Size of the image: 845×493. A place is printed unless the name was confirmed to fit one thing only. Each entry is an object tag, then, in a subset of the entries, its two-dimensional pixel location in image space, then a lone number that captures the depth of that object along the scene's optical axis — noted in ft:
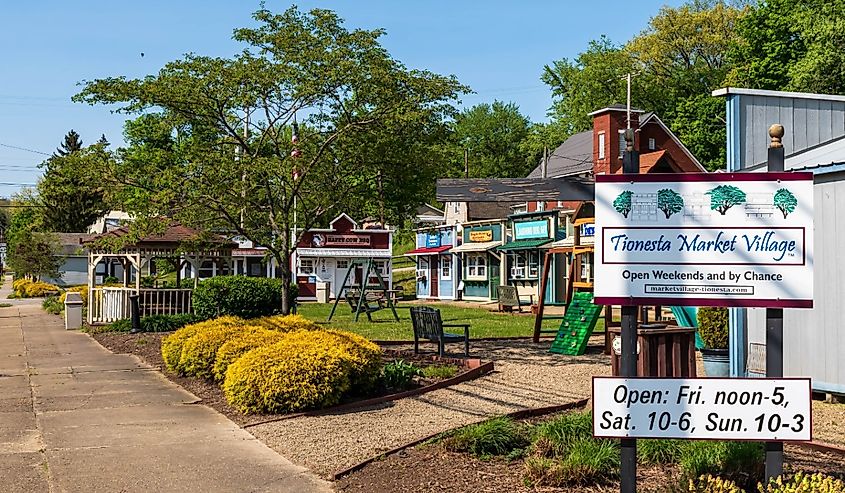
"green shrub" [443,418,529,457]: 25.32
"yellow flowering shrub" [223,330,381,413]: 33.35
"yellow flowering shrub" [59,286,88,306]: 106.18
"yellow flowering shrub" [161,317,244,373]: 46.28
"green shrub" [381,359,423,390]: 38.14
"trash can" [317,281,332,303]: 138.92
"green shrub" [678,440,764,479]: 21.22
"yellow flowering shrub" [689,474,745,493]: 17.31
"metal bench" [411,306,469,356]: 47.55
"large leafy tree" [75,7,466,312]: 51.57
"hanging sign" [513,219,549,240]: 120.37
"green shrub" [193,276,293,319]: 76.13
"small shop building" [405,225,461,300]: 145.38
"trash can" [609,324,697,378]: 33.01
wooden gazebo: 79.77
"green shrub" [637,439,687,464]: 23.61
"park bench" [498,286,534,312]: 102.94
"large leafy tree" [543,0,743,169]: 178.29
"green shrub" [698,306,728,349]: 39.27
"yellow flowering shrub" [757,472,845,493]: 16.14
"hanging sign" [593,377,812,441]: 18.51
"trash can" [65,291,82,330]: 82.02
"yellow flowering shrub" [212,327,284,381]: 39.58
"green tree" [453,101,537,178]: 254.88
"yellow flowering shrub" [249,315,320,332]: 46.52
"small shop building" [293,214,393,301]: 142.51
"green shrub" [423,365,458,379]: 41.81
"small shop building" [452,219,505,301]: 132.98
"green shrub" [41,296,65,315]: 109.50
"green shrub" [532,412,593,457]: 23.94
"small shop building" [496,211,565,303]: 119.03
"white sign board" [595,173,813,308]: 18.75
